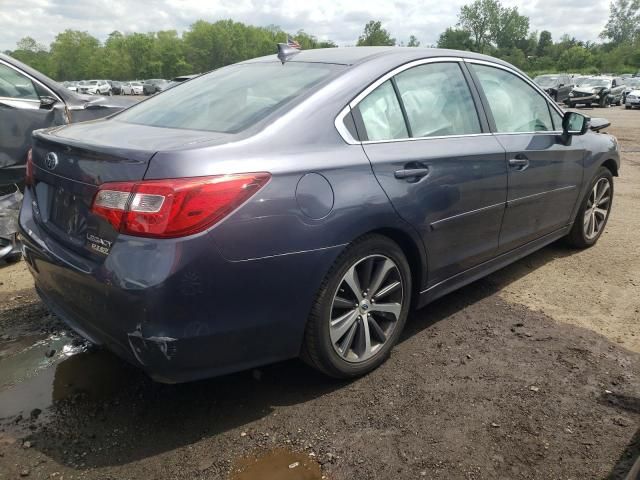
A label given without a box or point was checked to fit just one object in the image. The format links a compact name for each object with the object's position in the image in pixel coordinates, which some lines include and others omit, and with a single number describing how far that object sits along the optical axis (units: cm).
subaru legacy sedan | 214
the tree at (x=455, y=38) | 10464
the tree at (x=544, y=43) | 10838
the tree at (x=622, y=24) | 11561
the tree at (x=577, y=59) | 8294
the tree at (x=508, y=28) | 10956
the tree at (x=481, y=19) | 11012
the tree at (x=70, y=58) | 9594
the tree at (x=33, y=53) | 9544
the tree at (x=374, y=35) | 9262
